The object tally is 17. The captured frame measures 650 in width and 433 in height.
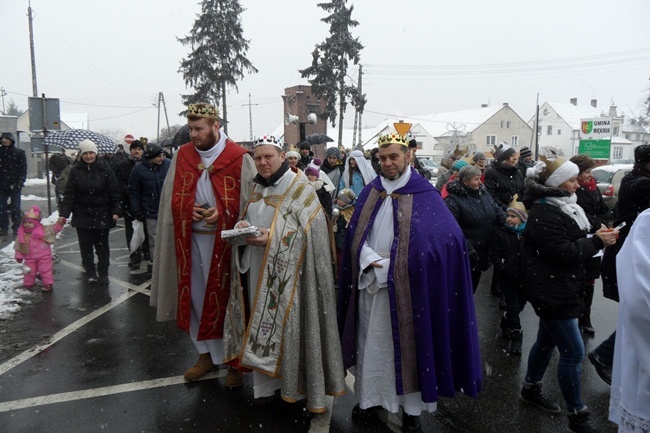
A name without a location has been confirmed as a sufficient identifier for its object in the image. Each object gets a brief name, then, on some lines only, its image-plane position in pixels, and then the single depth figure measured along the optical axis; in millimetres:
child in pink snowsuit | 6332
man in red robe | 3705
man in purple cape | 2920
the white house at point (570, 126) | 61219
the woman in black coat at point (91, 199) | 6309
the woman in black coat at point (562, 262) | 3068
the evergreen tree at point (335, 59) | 30094
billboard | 20812
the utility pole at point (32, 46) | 26578
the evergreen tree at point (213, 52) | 27922
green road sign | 21906
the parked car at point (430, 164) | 42272
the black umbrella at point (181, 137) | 8688
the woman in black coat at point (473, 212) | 4785
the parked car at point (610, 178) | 12422
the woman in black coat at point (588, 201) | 4914
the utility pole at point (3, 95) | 72438
